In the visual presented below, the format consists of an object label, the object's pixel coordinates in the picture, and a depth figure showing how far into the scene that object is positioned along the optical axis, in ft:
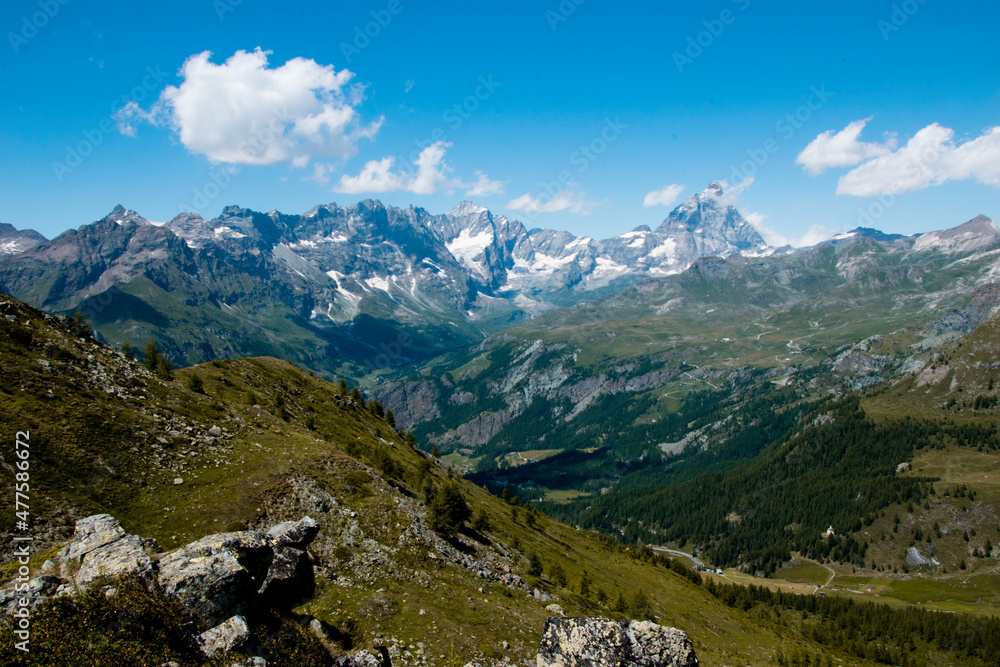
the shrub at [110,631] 49.16
